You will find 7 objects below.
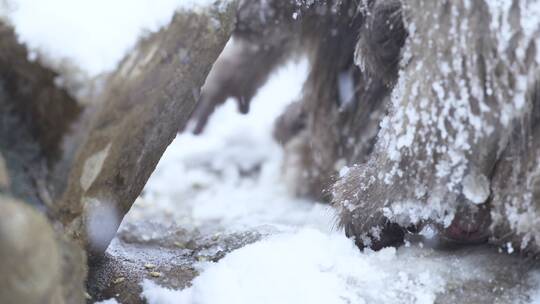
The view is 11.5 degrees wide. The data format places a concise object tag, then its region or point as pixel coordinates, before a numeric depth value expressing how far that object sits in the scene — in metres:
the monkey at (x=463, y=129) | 1.79
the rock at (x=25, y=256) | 1.66
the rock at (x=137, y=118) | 1.78
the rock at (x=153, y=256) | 1.85
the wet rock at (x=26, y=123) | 1.79
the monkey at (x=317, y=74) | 1.95
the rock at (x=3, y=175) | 1.71
